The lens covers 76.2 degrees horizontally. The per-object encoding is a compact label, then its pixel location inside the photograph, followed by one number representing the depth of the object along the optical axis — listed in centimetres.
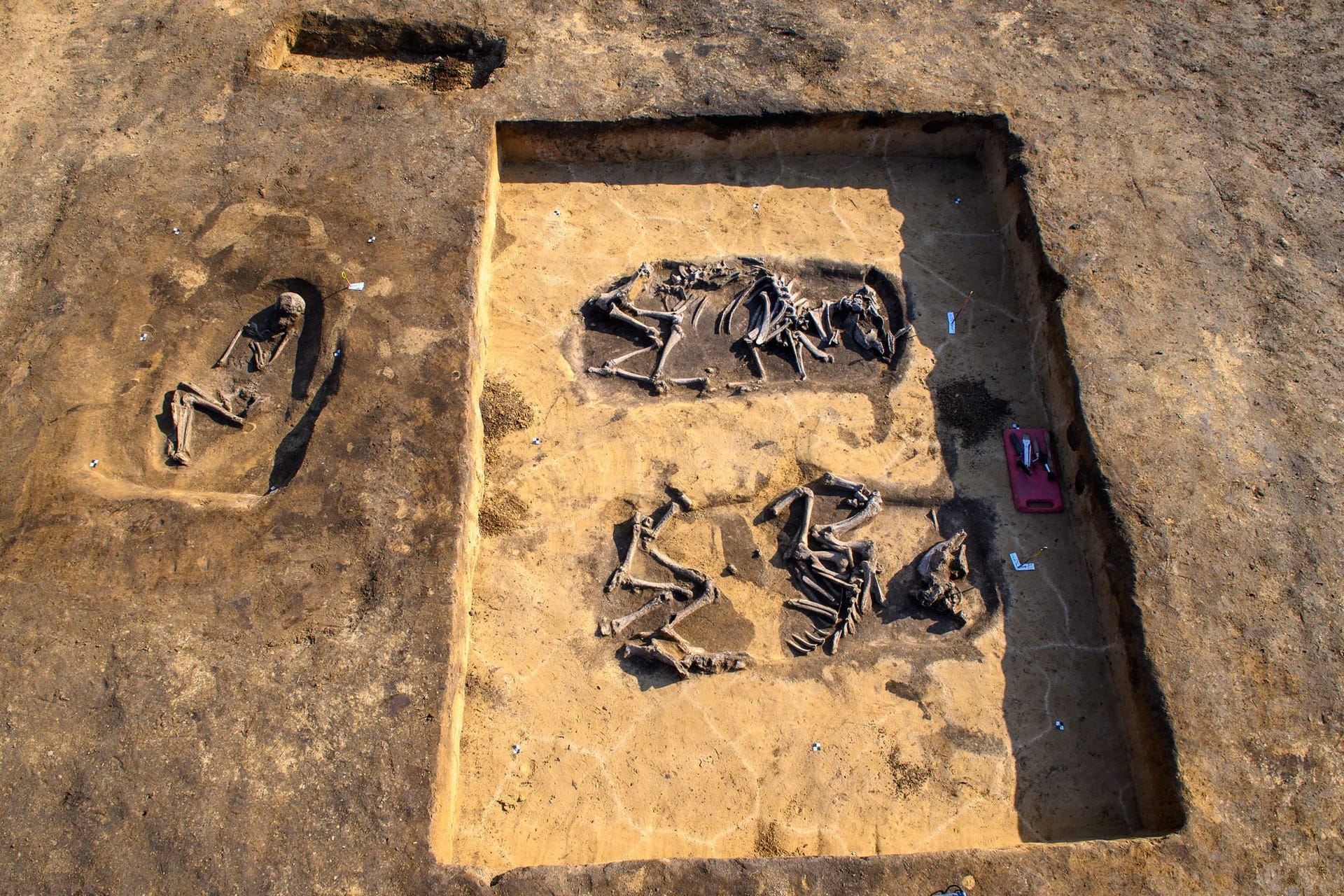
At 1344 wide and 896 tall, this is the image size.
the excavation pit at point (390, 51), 838
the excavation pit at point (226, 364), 616
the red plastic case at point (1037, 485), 627
